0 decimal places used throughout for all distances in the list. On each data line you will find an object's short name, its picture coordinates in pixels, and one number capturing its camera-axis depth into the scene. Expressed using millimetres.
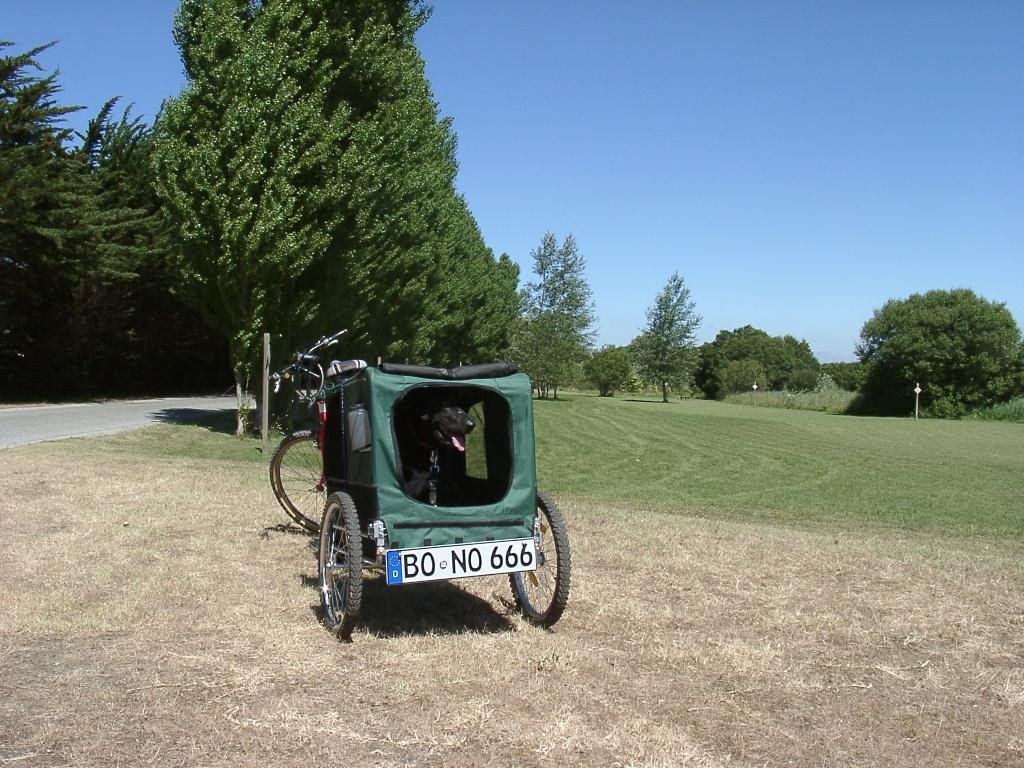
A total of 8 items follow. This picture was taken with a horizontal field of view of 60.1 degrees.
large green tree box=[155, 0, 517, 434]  18688
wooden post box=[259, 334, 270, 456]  13506
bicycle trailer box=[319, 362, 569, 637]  4973
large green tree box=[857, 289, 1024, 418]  65688
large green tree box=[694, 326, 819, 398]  107375
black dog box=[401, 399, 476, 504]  5598
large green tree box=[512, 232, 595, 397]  68812
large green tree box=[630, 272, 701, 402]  80375
